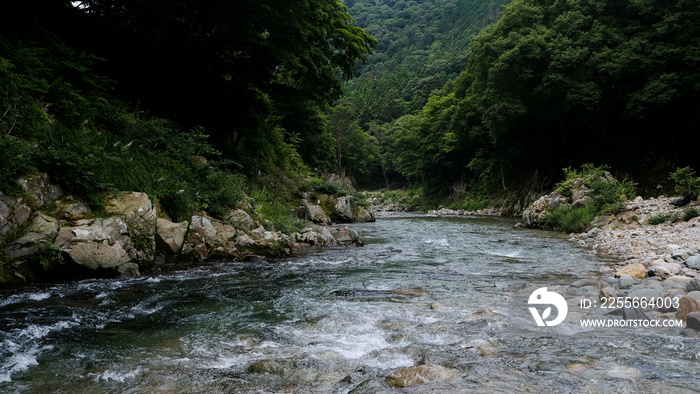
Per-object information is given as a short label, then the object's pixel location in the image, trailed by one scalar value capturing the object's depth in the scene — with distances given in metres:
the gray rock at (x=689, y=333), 3.81
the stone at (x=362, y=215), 25.53
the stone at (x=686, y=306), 4.18
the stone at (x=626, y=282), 5.93
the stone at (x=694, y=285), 4.89
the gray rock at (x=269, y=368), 3.34
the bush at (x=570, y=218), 16.14
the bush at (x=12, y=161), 5.86
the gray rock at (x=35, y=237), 5.72
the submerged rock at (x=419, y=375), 3.13
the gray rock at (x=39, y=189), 6.23
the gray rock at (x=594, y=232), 13.65
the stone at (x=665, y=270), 6.16
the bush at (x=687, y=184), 14.45
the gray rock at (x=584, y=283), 6.43
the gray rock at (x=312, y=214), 18.59
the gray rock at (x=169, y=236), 8.03
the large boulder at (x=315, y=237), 12.66
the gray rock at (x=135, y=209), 7.28
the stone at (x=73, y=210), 6.53
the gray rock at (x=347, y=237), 13.09
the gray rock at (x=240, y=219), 10.14
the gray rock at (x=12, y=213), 5.65
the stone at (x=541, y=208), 19.16
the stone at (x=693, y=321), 3.90
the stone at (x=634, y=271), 6.46
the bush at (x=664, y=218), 12.70
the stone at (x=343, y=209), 23.58
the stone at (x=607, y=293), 5.34
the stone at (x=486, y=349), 3.67
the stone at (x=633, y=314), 4.41
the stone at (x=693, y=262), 6.57
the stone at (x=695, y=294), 4.37
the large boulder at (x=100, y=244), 6.21
